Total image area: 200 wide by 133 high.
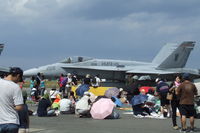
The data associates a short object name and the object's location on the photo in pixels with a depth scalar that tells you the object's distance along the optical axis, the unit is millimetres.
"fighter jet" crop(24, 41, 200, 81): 39031
